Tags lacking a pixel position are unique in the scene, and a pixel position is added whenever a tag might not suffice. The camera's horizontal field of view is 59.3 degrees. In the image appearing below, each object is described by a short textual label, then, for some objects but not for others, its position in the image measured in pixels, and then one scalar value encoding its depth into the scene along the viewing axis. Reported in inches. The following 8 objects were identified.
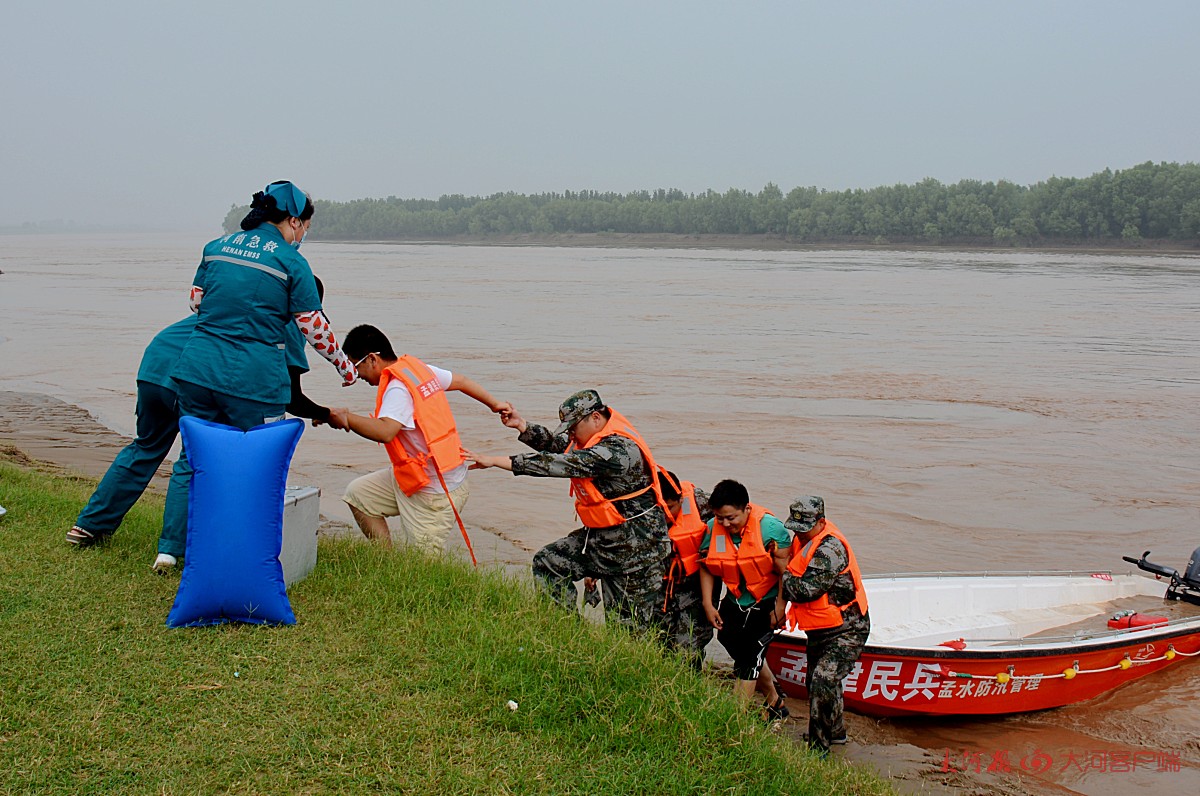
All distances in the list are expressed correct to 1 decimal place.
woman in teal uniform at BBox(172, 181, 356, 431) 210.5
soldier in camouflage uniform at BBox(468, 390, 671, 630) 231.6
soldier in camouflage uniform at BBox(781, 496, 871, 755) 245.0
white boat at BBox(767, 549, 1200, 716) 288.2
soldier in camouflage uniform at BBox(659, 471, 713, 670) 261.0
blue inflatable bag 194.2
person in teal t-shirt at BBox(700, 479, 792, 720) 255.6
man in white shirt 249.9
